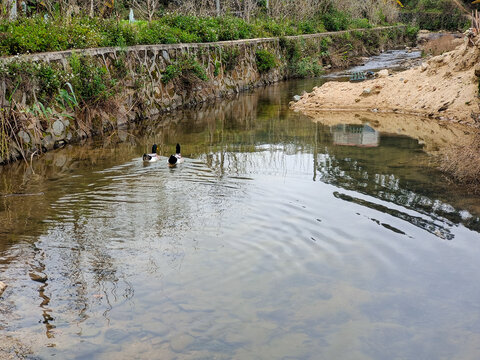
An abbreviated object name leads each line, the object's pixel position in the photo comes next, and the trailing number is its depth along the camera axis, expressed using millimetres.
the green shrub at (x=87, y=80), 14320
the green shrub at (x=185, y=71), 19016
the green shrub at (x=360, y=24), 38362
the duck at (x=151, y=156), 11523
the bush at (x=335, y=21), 36281
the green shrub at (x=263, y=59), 25984
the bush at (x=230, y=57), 22891
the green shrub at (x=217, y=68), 22188
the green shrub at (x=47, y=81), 13062
